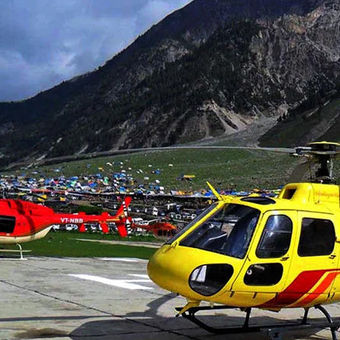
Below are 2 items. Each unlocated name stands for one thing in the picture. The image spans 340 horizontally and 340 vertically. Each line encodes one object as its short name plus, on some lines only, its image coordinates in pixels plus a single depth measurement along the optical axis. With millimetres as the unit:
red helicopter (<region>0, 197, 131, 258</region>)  20125
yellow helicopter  7680
